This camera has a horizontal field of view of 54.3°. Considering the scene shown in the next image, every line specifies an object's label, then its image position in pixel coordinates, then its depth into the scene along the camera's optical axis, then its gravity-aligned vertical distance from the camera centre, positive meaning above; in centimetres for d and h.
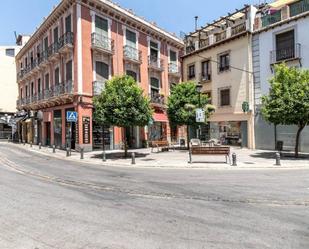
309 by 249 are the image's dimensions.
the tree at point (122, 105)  1831 +157
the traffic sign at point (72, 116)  1935 +97
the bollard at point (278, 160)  1470 -161
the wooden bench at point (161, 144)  2373 -114
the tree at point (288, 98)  1655 +163
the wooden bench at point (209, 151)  1594 -119
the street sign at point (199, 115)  1784 +83
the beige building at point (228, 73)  2475 +507
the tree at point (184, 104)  2330 +198
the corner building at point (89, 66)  2355 +589
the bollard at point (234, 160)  1476 -156
